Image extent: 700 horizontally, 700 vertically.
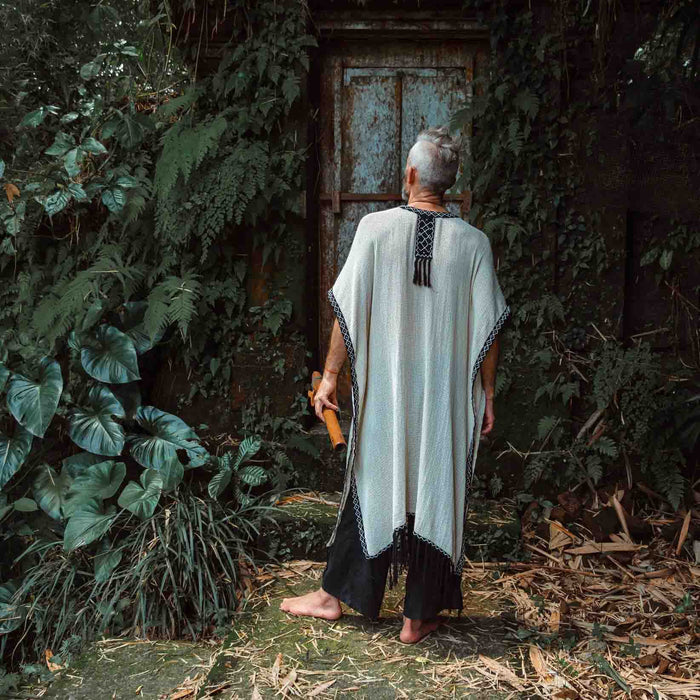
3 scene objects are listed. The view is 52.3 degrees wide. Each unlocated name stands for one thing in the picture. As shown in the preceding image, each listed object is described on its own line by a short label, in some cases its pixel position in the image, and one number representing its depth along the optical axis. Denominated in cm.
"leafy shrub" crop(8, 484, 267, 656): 359
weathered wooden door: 450
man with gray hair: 274
